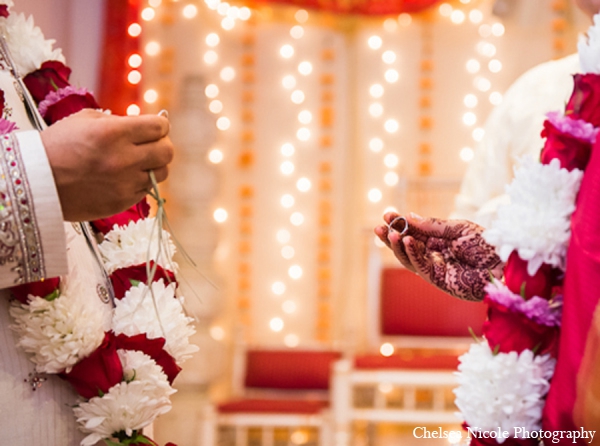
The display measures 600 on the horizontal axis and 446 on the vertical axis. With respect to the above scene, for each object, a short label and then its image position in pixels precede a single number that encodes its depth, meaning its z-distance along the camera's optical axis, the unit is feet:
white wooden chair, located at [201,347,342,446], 10.16
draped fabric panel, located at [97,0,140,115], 9.11
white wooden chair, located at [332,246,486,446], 9.07
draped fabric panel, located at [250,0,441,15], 13.28
